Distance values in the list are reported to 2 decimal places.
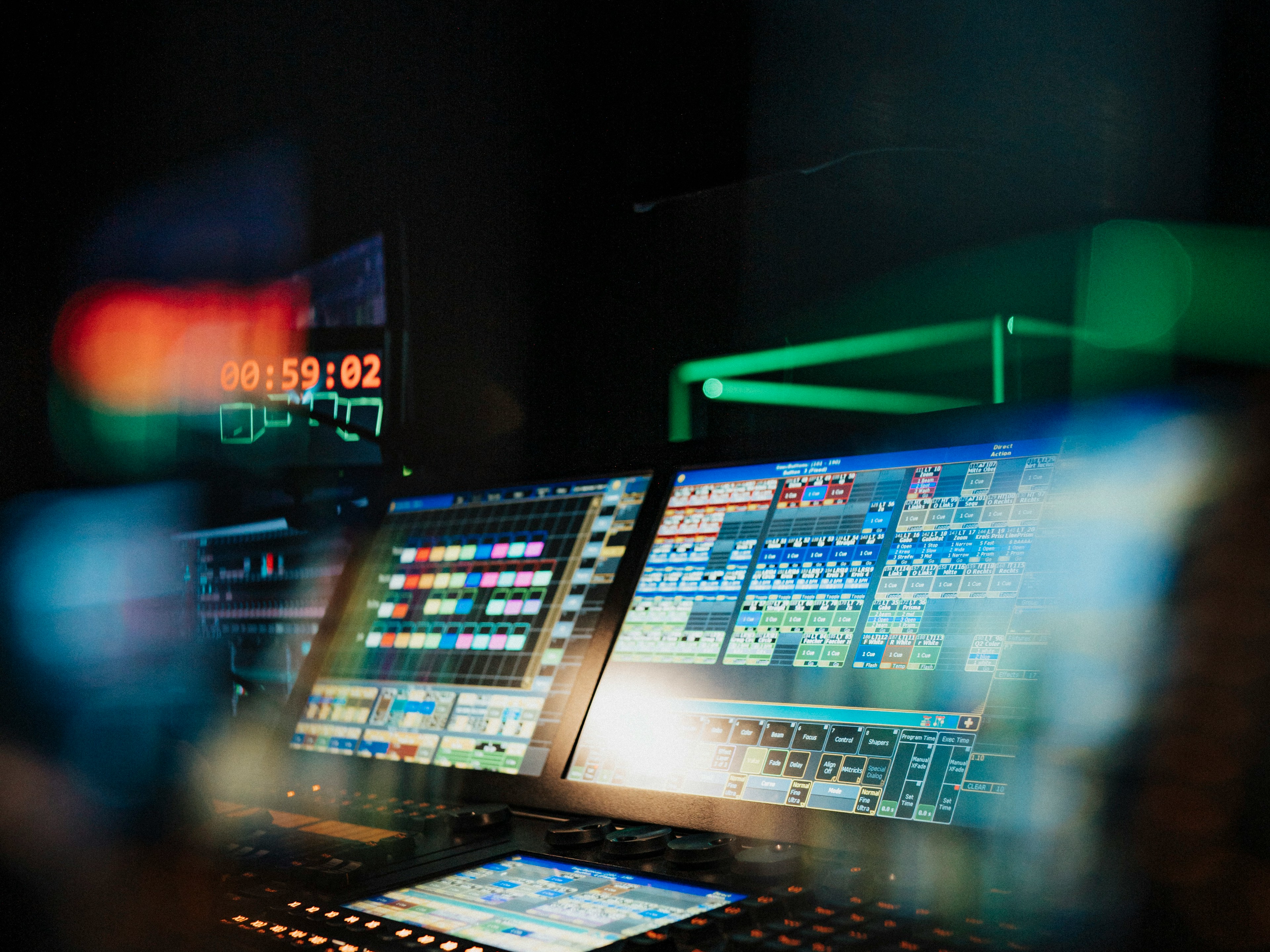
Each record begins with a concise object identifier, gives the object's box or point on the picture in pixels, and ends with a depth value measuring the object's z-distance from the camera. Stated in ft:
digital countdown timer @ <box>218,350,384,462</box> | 6.04
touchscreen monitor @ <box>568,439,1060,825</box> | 2.49
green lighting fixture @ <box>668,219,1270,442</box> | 5.19
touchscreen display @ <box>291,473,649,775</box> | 3.52
